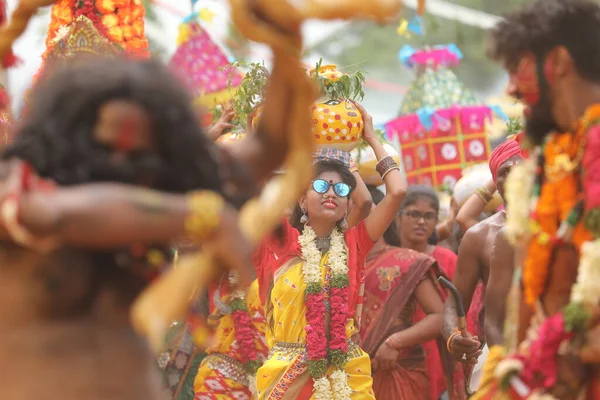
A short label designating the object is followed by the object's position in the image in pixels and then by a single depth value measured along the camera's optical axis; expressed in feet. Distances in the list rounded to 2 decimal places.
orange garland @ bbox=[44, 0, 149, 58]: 24.49
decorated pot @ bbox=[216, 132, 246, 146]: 23.44
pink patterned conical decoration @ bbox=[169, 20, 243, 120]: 42.01
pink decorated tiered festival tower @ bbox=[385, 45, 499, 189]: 39.73
